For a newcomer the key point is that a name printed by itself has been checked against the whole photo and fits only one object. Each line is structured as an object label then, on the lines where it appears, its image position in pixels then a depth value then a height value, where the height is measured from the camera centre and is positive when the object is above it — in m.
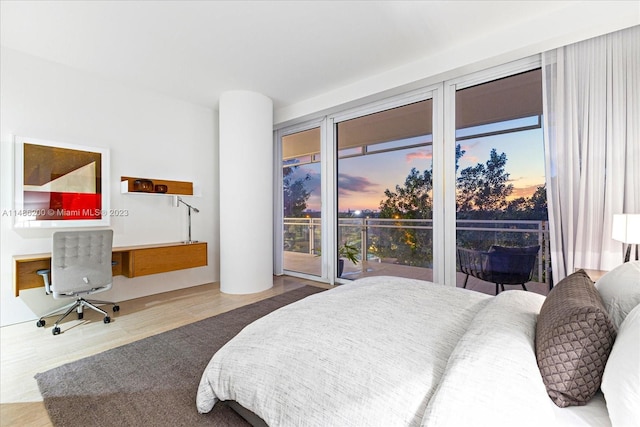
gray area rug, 1.60 -1.07
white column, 3.98 +0.32
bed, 0.89 -0.57
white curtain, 2.30 +0.55
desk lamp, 4.20 +0.12
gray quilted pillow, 0.95 -0.46
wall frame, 3.01 +0.33
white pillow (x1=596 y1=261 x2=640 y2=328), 1.21 -0.35
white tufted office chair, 2.74 -0.50
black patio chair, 2.90 -0.53
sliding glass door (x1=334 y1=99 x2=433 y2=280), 3.57 +0.27
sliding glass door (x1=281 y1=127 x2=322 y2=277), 4.66 +0.19
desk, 2.81 -0.52
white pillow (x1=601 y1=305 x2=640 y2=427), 0.79 -0.47
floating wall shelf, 3.66 +0.38
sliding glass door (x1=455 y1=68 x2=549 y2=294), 2.81 +0.29
